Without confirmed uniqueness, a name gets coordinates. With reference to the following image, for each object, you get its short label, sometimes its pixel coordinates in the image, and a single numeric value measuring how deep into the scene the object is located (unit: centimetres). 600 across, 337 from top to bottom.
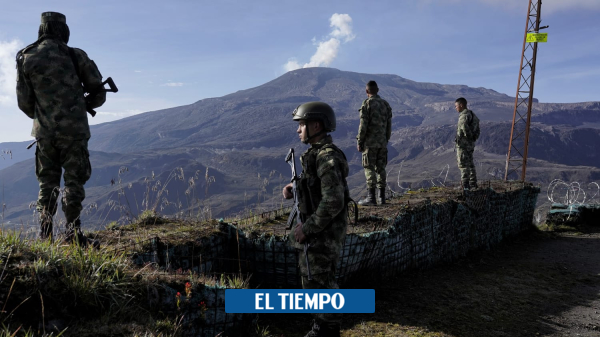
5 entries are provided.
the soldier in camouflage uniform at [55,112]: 423
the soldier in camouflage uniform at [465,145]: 1043
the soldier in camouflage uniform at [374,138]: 840
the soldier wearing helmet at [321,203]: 340
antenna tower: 2242
